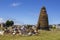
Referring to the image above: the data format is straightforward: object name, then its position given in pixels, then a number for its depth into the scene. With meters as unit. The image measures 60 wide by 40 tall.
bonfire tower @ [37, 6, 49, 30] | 20.16
